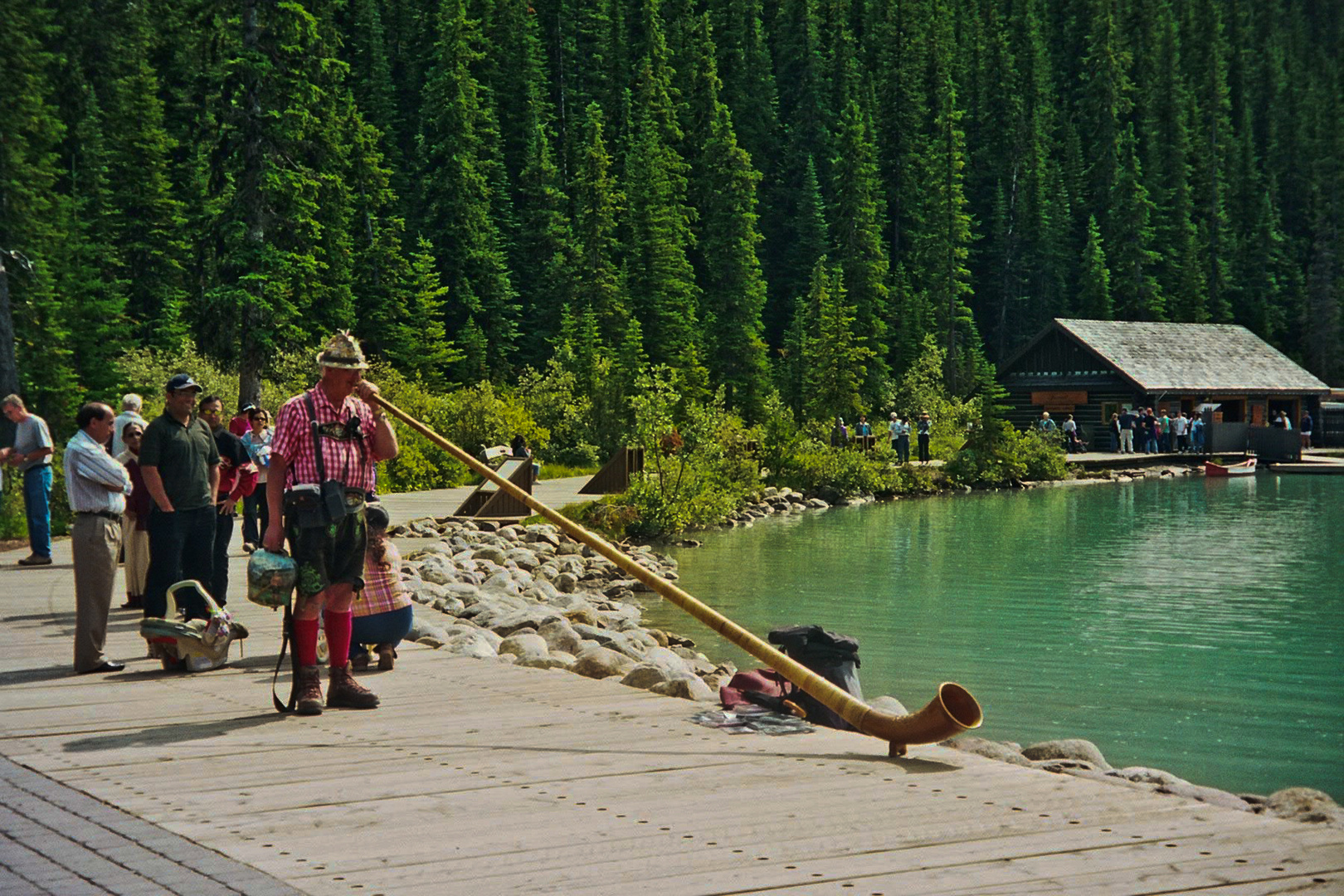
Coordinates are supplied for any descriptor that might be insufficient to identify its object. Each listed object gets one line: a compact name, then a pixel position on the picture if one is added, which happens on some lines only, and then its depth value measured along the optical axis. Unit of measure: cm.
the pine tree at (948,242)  7606
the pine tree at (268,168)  2794
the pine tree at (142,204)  5391
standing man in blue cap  948
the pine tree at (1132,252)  8425
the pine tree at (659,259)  6456
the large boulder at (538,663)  1058
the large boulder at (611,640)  1345
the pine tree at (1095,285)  8281
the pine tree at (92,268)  4703
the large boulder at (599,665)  1008
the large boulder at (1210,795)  771
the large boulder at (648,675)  923
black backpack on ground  894
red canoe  5128
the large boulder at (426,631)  1153
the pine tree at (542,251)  6594
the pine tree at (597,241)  6069
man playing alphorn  746
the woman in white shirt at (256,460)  1591
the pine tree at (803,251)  8062
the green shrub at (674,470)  2828
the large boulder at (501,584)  1872
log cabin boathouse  5862
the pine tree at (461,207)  6594
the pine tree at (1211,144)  9119
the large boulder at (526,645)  1113
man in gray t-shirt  1559
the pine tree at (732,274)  6506
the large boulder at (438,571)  1783
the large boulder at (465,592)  1616
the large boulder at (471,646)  1113
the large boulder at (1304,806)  651
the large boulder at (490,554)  2109
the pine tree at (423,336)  5691
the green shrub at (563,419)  4341
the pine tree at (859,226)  7200
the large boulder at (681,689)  881
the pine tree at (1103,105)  9394
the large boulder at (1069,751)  978
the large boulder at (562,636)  1288
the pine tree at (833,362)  5369
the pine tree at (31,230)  4028
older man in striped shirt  888
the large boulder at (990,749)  928
